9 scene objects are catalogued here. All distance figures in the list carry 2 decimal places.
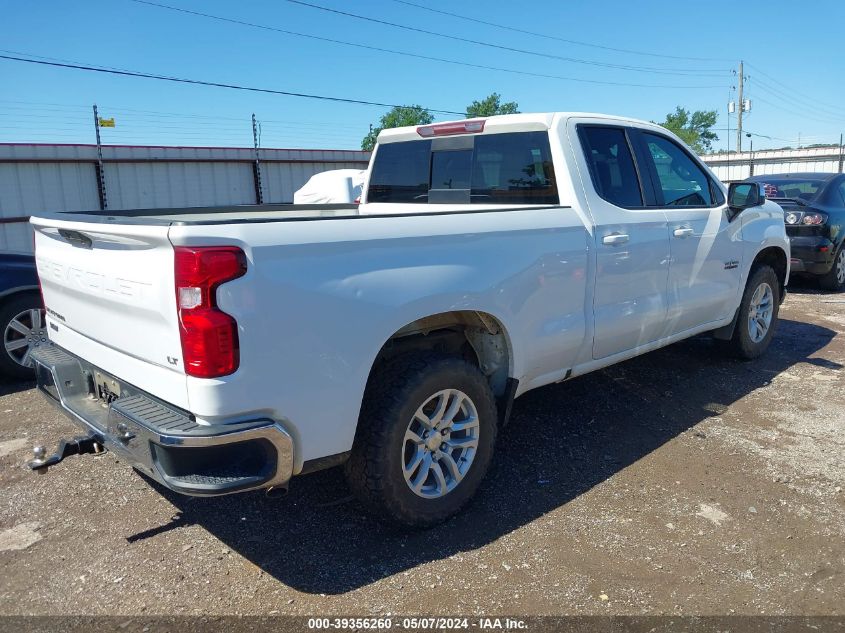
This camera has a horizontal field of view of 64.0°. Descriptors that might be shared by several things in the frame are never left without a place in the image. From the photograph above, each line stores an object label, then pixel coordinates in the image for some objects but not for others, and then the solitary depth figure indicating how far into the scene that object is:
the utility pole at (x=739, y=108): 52.50
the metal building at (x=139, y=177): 13.74
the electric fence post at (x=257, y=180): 17.59
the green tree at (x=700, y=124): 86.46
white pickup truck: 2.54
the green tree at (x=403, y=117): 55.41
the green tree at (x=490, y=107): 60.14
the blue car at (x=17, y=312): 5.65
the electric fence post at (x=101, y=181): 14.72
